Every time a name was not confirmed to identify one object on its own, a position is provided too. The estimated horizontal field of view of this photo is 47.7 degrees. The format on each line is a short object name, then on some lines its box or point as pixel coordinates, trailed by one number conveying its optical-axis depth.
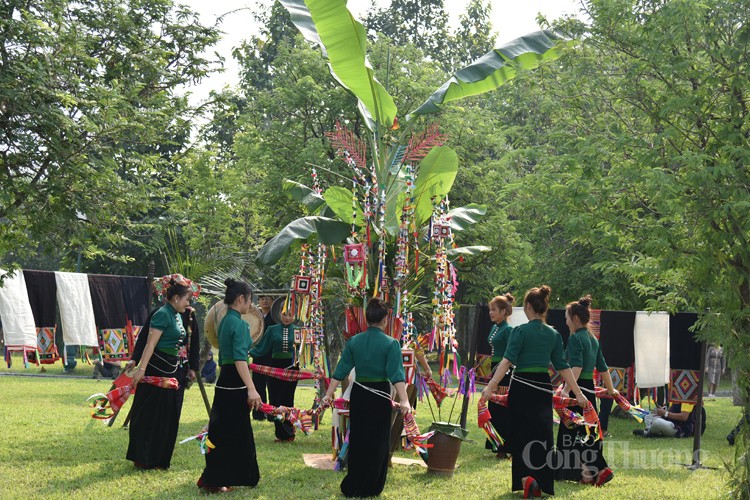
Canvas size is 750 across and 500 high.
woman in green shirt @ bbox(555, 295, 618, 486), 8.99
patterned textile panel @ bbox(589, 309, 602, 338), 13.01
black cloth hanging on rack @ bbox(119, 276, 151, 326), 13.92
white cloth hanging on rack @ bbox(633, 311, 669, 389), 12.39
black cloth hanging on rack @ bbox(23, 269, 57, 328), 13.23
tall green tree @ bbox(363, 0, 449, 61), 39.25
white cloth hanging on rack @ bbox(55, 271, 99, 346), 13.35
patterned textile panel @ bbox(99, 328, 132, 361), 13.73
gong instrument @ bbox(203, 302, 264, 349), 11.50
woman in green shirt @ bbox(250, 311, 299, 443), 11.91
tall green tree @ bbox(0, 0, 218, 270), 8.77
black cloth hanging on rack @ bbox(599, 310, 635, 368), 12.74
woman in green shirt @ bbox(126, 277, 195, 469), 8.80
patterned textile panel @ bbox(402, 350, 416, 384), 9.23
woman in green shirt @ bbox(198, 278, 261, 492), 7.87
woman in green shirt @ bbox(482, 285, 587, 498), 7.98
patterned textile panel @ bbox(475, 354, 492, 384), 12.95
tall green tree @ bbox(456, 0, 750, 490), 7.21
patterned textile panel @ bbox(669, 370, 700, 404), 11.88
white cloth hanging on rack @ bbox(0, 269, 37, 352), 12.75
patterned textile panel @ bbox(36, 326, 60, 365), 13.26
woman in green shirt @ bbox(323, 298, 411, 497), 7.75
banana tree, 9.69
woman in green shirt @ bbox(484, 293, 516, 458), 10.41
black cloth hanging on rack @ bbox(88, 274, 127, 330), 13.67
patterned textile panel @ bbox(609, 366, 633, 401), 12.83
